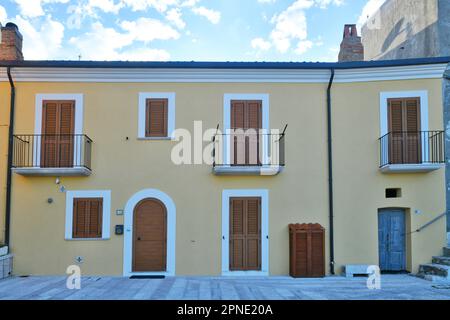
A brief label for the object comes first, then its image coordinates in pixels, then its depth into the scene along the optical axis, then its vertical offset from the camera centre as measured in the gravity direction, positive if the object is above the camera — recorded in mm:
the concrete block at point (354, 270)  11469 -2208
